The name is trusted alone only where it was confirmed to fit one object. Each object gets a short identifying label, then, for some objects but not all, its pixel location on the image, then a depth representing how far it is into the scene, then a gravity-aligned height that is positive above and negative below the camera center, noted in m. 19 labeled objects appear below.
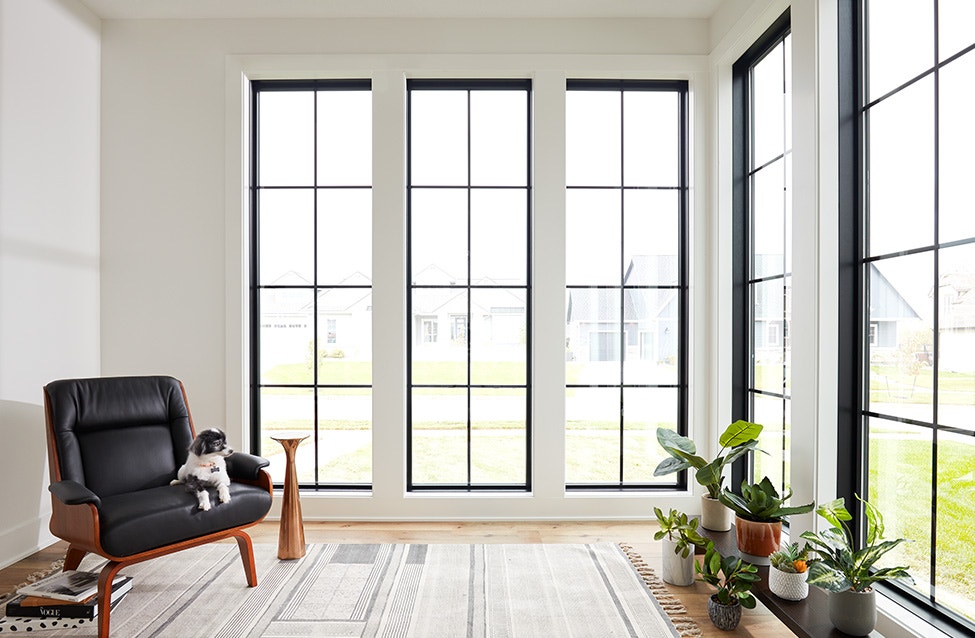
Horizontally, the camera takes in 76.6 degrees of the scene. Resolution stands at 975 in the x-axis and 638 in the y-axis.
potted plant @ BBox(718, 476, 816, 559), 2.49 -0.81
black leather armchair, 2.35 -0.71
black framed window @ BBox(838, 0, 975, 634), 1.98 +0.14
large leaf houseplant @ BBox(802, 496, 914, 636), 1.94 -0.82
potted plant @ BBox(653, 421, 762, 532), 2.62 -0.62
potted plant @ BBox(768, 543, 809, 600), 2.21 -0.91
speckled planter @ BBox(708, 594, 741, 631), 2.38 -1.14
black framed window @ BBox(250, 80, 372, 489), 3.83 +0.31
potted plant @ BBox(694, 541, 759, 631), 2.32 -1.01
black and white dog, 2.66 -0.65
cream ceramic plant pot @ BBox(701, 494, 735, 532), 2.82 -0.89
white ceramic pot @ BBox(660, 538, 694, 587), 2.78 -1.12
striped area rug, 2.39 -1.19
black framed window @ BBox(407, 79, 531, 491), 3.83 +0.25
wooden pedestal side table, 3.06 -0.98
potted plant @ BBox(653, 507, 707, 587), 2.72 -1.02
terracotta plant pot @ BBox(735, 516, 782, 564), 2.49 -0.88
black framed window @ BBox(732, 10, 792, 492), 3.01 +0.41
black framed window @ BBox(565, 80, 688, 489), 3.83 +0.26
